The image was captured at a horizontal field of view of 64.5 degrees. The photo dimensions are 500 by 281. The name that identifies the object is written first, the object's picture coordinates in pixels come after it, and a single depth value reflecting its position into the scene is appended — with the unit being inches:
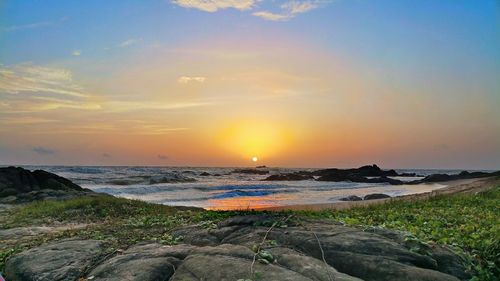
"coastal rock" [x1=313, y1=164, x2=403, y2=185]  2527.1
